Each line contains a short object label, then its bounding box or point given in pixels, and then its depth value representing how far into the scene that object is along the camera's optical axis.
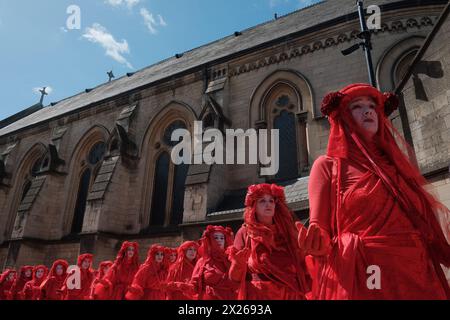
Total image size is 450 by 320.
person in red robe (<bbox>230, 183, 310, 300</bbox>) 2.35
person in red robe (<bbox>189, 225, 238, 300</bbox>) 3.21
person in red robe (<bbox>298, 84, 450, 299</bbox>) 1.54
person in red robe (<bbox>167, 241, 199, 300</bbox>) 4.69
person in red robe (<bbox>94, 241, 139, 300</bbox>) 5.34
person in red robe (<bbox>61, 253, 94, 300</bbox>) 6.59
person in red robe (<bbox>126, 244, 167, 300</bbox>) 4.85
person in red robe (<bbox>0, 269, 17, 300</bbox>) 8.41
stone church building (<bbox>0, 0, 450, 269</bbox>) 5.96
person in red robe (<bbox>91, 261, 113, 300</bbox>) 5.56
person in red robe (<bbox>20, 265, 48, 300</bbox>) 7.53
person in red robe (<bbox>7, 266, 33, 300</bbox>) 8.29
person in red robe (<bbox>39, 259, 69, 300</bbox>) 6.91
